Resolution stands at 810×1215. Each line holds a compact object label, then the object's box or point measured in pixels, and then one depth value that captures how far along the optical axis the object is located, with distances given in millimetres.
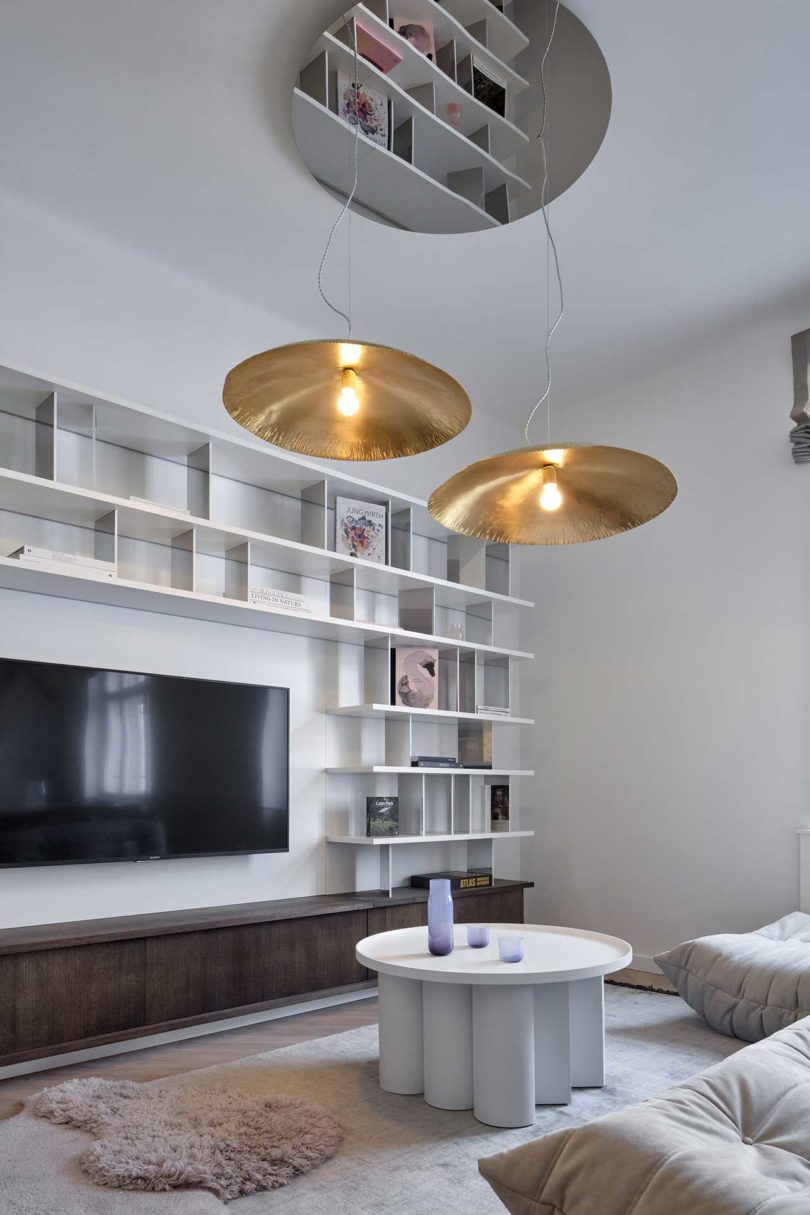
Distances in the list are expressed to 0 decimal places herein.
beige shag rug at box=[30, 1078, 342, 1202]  2168
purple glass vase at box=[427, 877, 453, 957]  2875
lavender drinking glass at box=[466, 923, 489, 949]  2988
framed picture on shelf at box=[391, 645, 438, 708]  4559
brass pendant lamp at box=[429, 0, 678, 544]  2338
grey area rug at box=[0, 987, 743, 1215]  2080
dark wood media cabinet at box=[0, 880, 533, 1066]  2920
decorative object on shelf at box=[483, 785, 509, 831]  4988
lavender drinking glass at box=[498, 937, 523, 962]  2781
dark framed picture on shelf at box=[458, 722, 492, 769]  4945
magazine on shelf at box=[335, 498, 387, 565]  4340
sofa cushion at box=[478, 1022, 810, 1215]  1312
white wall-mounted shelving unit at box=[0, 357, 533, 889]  3354
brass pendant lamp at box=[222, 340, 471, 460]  2051
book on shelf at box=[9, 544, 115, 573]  3090
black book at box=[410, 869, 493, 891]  4523
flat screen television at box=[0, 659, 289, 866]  3230
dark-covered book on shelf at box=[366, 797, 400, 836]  4316
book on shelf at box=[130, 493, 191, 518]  3383
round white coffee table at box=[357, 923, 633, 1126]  2559
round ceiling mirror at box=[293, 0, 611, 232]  2750
